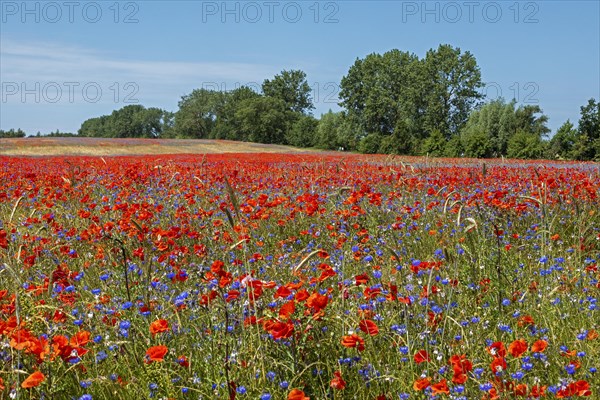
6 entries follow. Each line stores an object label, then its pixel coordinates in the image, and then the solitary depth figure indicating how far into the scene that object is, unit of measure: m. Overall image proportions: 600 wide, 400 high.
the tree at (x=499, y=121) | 55.10
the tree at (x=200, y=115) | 100.94
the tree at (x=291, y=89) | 94.81
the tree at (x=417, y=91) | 59.38
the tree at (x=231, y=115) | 87.38
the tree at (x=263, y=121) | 81.44
